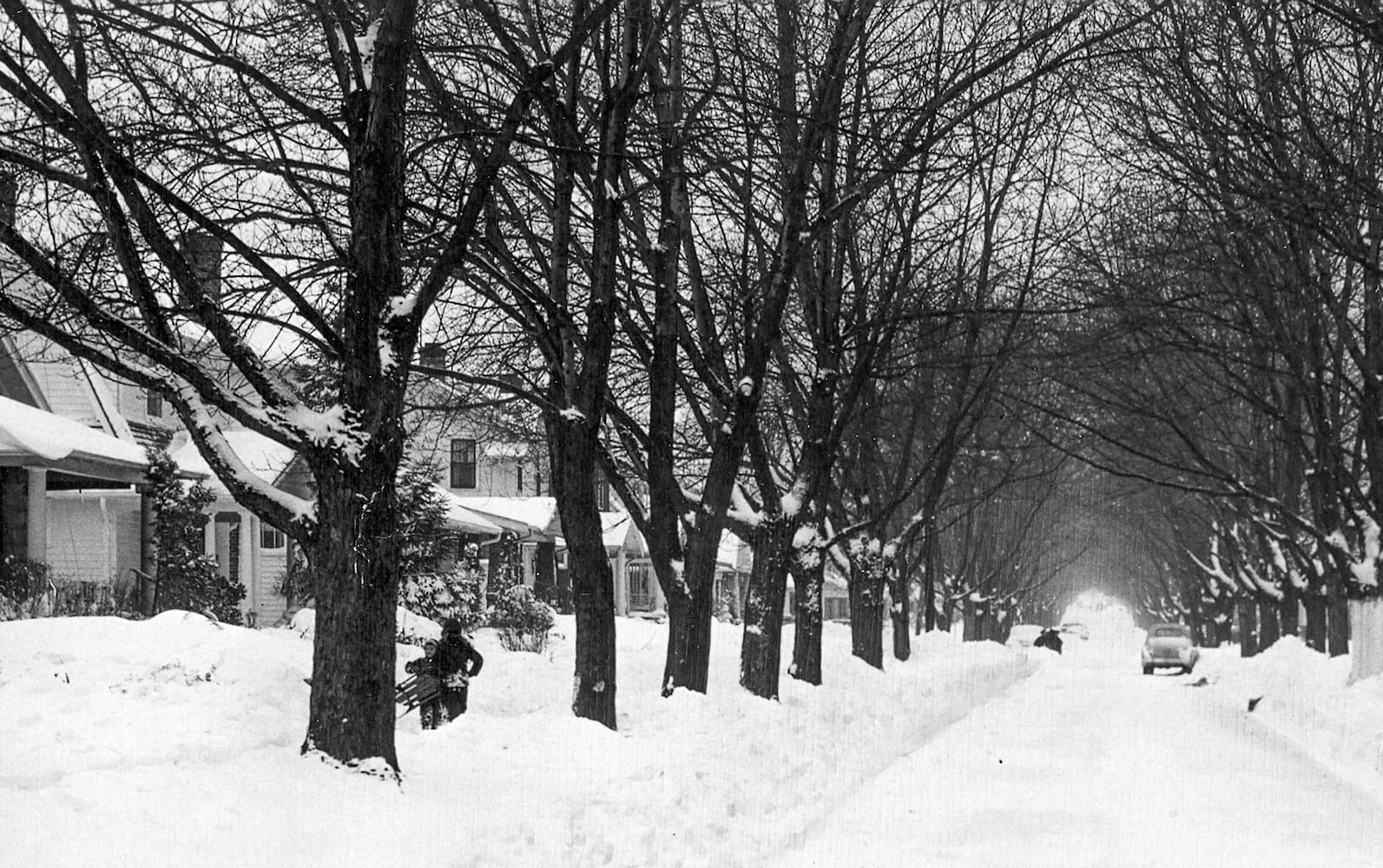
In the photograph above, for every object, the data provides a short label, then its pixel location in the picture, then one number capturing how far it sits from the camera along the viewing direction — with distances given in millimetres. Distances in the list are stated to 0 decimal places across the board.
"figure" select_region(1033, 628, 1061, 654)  71875
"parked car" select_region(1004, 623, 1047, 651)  81812
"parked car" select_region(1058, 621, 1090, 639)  103750
